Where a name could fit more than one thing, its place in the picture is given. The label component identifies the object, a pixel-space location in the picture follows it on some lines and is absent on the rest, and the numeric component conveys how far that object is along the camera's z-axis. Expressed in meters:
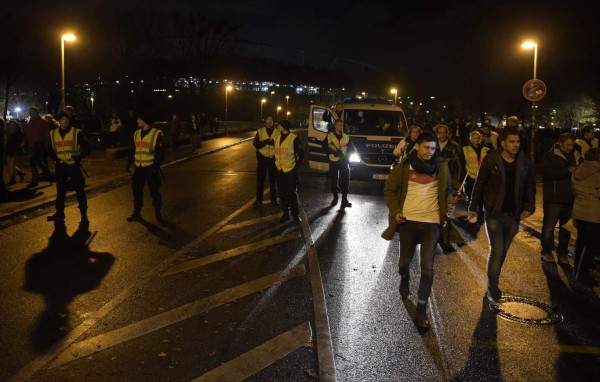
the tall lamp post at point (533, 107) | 20.12
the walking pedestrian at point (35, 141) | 13.77
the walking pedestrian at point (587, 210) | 6.80
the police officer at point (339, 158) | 11.86
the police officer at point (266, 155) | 11.57
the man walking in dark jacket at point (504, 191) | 5.77
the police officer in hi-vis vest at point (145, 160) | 9.99
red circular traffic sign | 16.67
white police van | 15.29
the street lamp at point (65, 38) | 19.94
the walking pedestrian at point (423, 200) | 5.44
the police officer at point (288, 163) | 10.22
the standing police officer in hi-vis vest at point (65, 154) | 9.77
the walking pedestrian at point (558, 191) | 7.52
